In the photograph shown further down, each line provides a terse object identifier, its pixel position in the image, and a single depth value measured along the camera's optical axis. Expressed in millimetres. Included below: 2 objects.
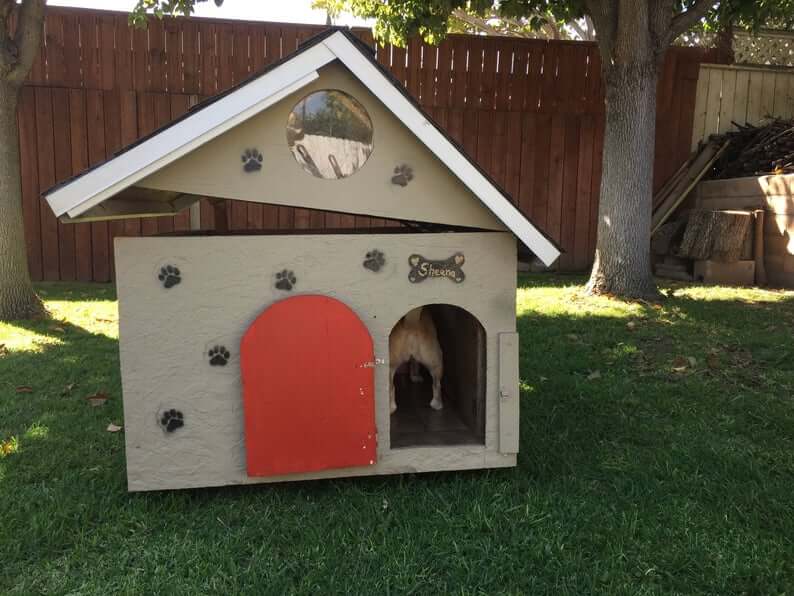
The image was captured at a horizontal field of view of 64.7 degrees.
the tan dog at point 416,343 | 3896
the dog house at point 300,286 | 3035
